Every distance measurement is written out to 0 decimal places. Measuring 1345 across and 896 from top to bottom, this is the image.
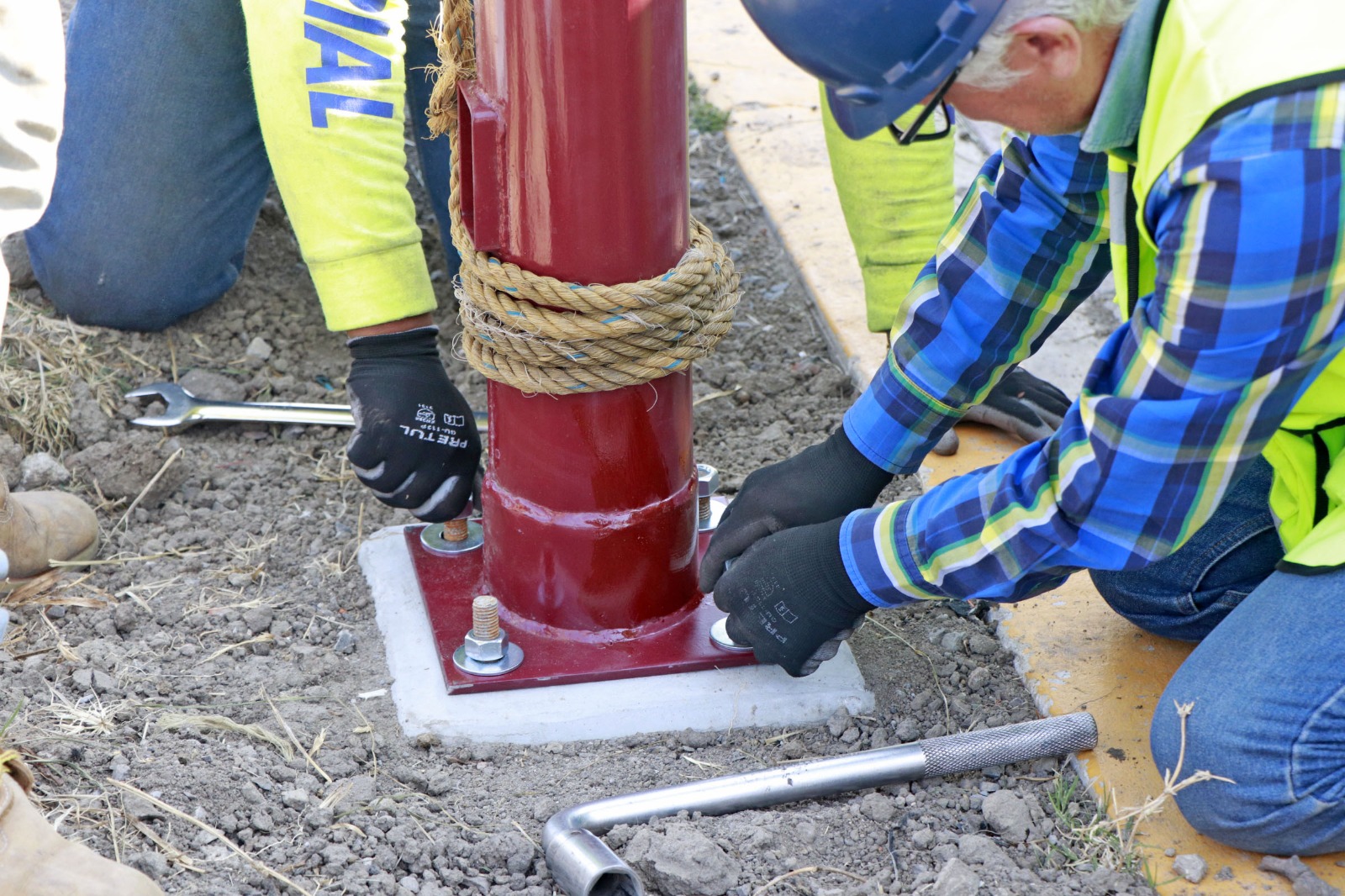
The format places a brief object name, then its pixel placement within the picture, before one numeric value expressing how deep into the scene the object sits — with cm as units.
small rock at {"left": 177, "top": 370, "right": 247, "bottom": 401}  258
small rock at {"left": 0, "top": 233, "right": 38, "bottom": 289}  268
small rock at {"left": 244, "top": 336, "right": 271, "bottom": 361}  270
